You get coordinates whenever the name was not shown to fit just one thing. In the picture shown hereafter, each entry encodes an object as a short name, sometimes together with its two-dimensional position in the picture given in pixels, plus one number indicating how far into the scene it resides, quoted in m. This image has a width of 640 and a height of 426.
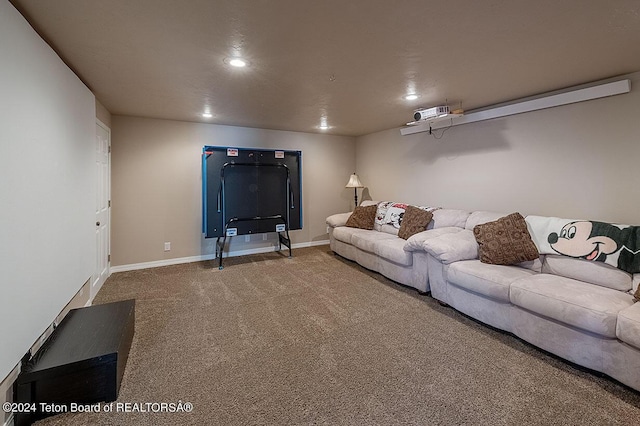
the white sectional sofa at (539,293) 1.83
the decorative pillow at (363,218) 4.93
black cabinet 1.56
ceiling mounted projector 3.45
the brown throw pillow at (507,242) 2.76
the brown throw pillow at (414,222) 4.02
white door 3.44
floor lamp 5.75
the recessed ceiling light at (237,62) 2.33
